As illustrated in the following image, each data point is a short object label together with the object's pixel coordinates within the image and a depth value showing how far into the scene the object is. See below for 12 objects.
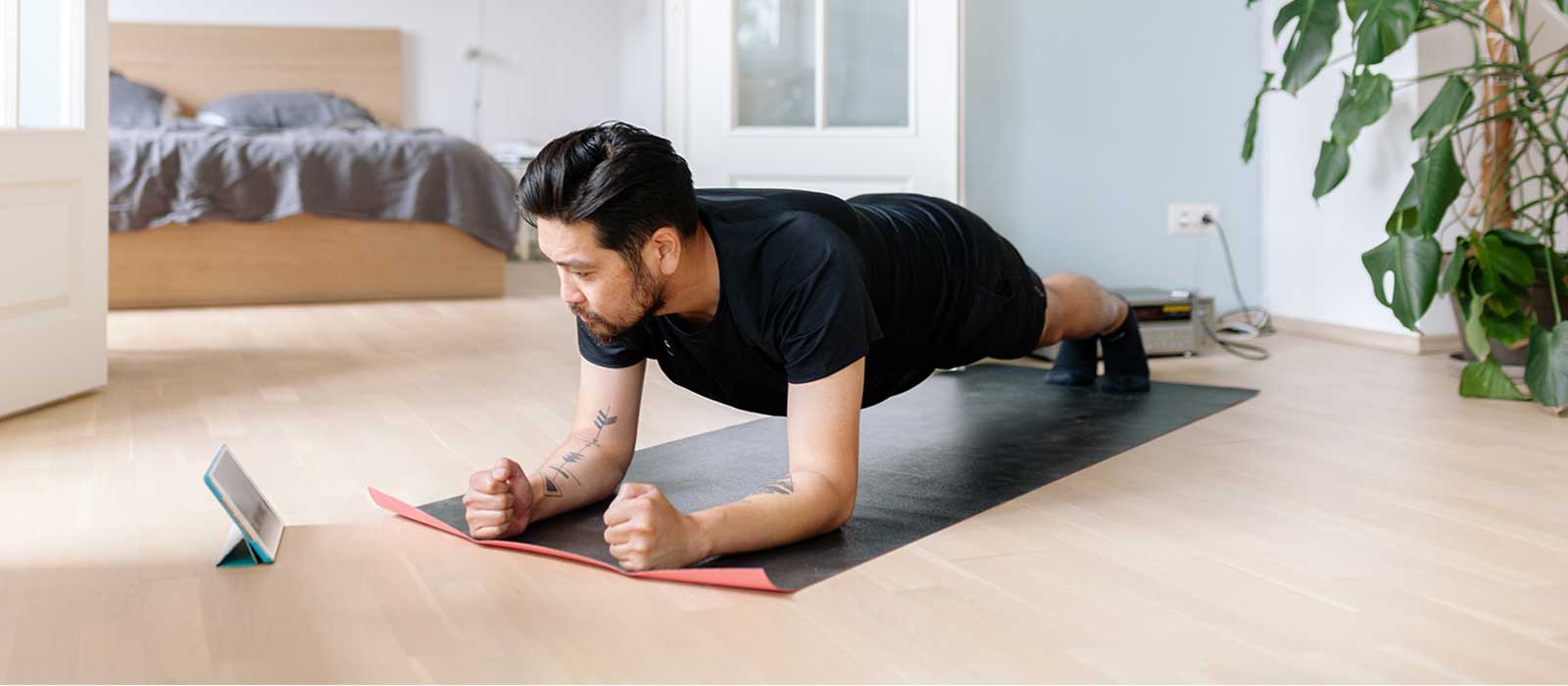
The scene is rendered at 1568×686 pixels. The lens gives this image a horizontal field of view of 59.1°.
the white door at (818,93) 3.71
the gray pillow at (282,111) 6.69
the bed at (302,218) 5.09
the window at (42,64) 2.89
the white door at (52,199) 2.86
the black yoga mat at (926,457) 1.87
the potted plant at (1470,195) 2.94
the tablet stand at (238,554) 1.75
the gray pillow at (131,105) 6.31
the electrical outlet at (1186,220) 4.26
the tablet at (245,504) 1.67
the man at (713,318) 1.64
